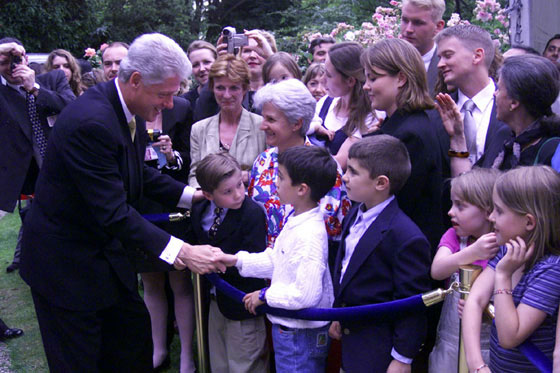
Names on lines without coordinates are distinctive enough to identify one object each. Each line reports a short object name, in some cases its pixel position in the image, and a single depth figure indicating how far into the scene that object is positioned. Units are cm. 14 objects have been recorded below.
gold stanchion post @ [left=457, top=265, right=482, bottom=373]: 255
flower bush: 706
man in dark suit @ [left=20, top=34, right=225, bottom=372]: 310
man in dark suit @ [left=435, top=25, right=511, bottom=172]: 364
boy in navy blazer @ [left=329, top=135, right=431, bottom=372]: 277
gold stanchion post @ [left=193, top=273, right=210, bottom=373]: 390
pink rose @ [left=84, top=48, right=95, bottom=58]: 913
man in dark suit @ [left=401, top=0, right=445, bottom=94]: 468
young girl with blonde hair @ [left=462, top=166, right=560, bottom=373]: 219
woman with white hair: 360
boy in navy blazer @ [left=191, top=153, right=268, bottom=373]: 357
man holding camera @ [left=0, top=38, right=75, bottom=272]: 525
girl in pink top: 278
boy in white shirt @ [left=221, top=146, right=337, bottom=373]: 302
